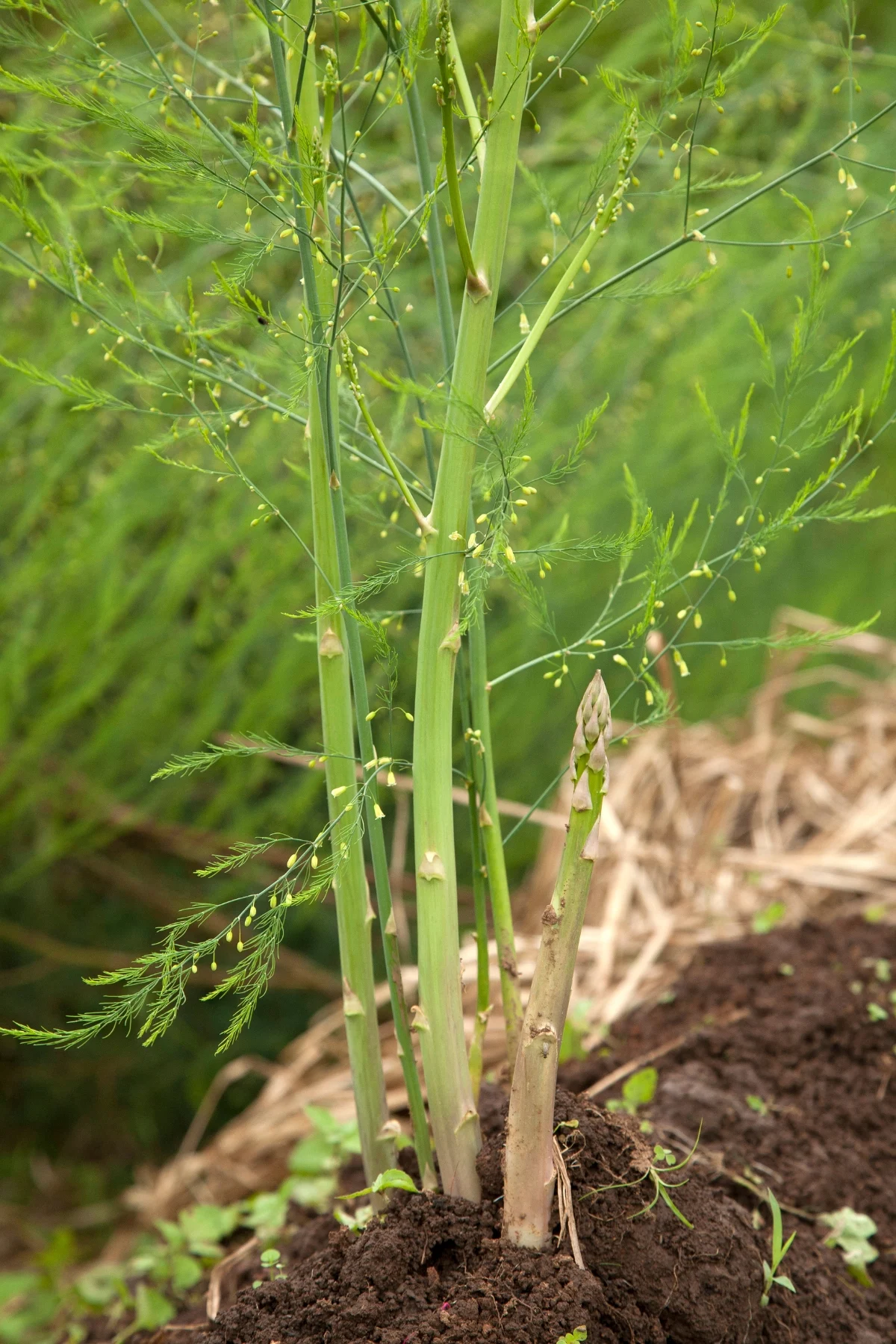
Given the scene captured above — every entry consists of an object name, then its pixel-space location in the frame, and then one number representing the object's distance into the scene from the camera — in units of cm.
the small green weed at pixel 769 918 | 189
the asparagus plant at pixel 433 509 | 122
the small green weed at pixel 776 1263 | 131
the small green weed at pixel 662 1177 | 128
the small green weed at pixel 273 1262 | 137
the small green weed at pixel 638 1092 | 148
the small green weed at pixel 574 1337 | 123
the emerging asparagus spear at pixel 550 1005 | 123
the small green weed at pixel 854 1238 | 141
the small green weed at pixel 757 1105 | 151
